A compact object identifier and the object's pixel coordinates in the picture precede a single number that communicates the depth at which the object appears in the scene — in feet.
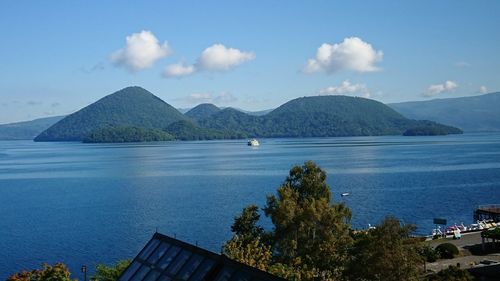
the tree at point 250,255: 94.94
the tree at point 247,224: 127.03
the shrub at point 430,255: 127.95
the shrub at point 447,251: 131.95
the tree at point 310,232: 106.22
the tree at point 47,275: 103.14
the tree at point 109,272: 97.00
